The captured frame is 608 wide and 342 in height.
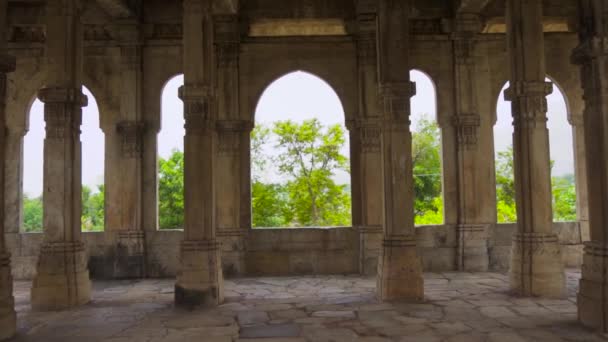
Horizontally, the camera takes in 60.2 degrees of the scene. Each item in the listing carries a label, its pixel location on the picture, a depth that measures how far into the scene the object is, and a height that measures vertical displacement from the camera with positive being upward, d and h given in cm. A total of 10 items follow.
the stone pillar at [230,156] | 1234 +137
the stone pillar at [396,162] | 821 +78
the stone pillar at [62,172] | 829 +72
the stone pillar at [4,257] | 627 -48
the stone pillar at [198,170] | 827 +72
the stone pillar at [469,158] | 1247 +123
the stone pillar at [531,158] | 845 +84
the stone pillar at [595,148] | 626 +73
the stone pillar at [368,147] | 1224 +152
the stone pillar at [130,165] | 1235 +121
